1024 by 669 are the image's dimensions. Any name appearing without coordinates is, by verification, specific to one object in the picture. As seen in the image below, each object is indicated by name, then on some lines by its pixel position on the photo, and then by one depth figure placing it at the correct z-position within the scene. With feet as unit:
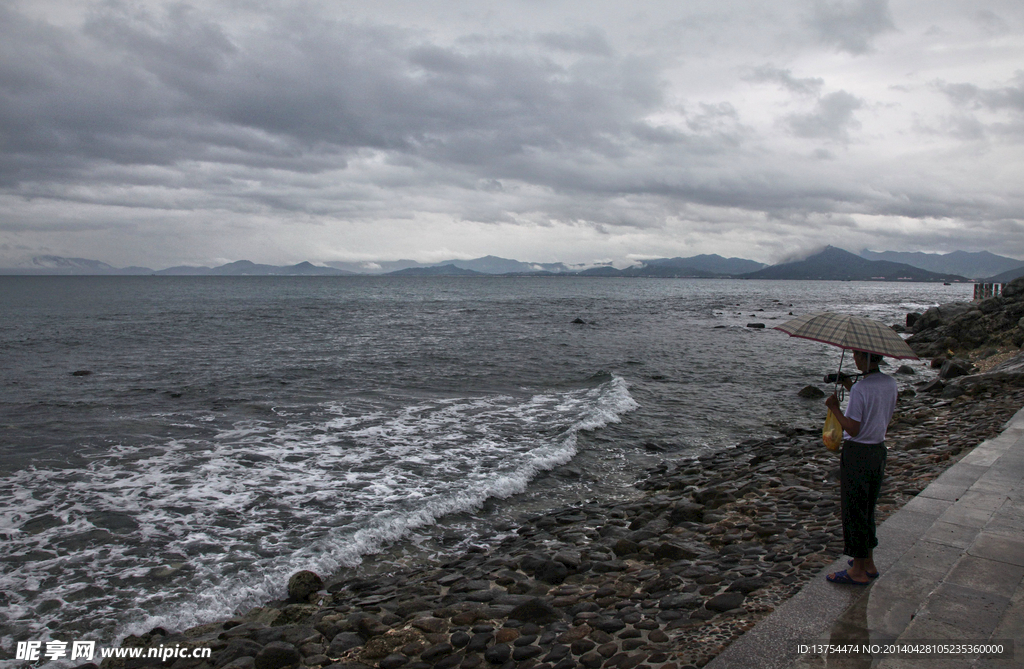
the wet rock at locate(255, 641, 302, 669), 18.60
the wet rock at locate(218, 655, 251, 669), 18.66
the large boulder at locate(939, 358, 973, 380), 63.82
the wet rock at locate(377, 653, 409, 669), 18.07
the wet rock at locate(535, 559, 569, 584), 23.51
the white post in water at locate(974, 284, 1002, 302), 173.28
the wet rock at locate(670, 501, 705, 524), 28.58
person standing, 17.08
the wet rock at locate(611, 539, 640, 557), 25.39
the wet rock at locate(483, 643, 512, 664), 17.98
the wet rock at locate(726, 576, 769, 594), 19.67
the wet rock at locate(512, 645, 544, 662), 17.89
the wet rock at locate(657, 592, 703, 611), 19.40
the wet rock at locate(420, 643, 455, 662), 18.37
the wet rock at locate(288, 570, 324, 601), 24.03
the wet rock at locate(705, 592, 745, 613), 18.57
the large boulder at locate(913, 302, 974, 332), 115.03
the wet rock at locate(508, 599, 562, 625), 20.07
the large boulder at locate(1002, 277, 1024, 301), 96.25
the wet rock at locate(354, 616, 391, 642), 20.10
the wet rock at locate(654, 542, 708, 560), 23.76
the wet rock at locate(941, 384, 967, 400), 51.78
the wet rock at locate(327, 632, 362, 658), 19.22
